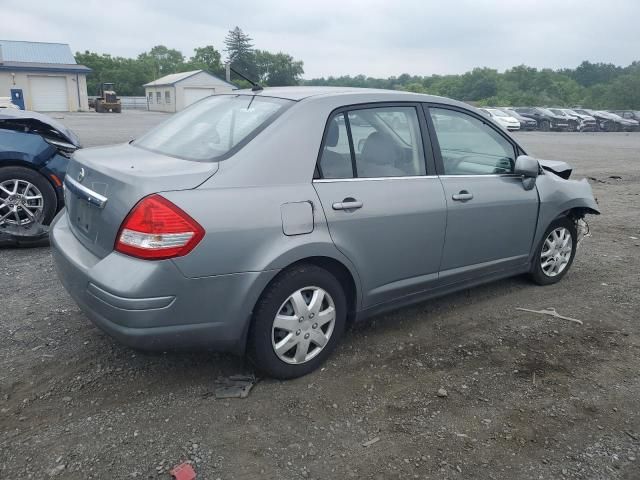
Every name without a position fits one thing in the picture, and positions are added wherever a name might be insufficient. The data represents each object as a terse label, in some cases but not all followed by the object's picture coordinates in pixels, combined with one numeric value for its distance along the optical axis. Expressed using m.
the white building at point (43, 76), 40.12
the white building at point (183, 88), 50.69
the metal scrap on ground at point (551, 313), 4.32
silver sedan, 2.74
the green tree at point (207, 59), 84.49
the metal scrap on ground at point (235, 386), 3.10
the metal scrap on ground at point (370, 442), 2.73
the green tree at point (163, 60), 89.48
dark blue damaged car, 5.45
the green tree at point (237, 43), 71.21
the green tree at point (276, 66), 73.62
